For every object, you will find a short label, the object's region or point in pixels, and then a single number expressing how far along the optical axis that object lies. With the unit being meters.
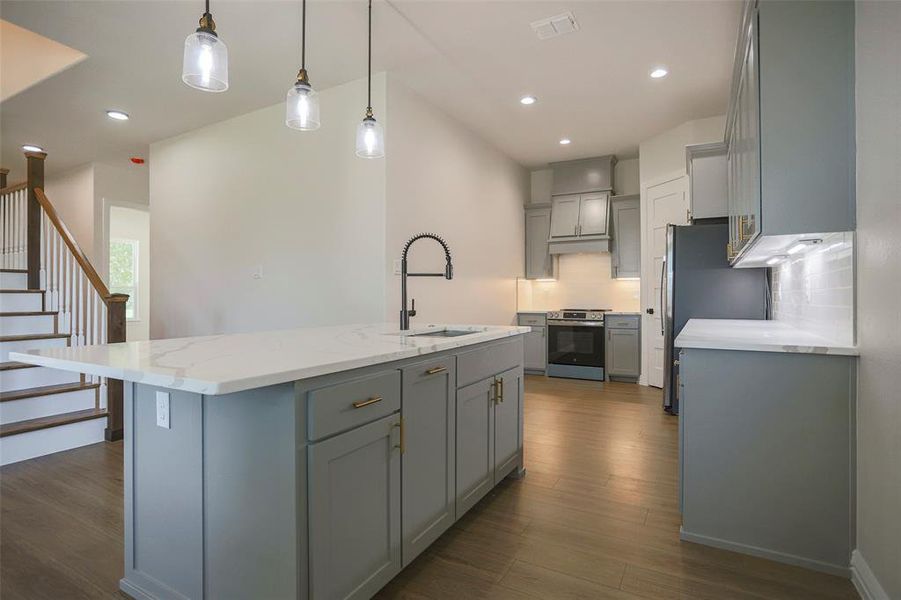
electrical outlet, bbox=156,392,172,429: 1.50
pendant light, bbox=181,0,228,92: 1.60
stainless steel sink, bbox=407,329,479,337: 2.71
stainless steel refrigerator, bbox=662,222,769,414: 3.80
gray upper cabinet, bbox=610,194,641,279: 5.83
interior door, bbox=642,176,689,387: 4.95
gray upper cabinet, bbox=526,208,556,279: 6.46
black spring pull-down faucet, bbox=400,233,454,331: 2.44
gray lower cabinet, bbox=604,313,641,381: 5.49
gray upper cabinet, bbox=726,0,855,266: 1.81
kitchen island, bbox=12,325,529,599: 1.27
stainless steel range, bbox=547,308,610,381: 5.68
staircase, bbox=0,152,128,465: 3.25
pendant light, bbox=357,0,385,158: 2.47
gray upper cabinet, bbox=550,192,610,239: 5.96
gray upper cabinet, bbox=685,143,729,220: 3.79
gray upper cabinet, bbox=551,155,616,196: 5.96
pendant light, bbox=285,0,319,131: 2.01
